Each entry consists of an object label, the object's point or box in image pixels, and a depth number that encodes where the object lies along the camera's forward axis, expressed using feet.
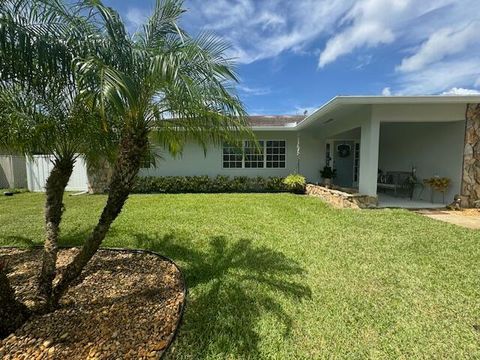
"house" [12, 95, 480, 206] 28.91
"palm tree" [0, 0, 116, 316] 8.41
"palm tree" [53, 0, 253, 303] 8.70
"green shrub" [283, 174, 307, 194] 42.55
